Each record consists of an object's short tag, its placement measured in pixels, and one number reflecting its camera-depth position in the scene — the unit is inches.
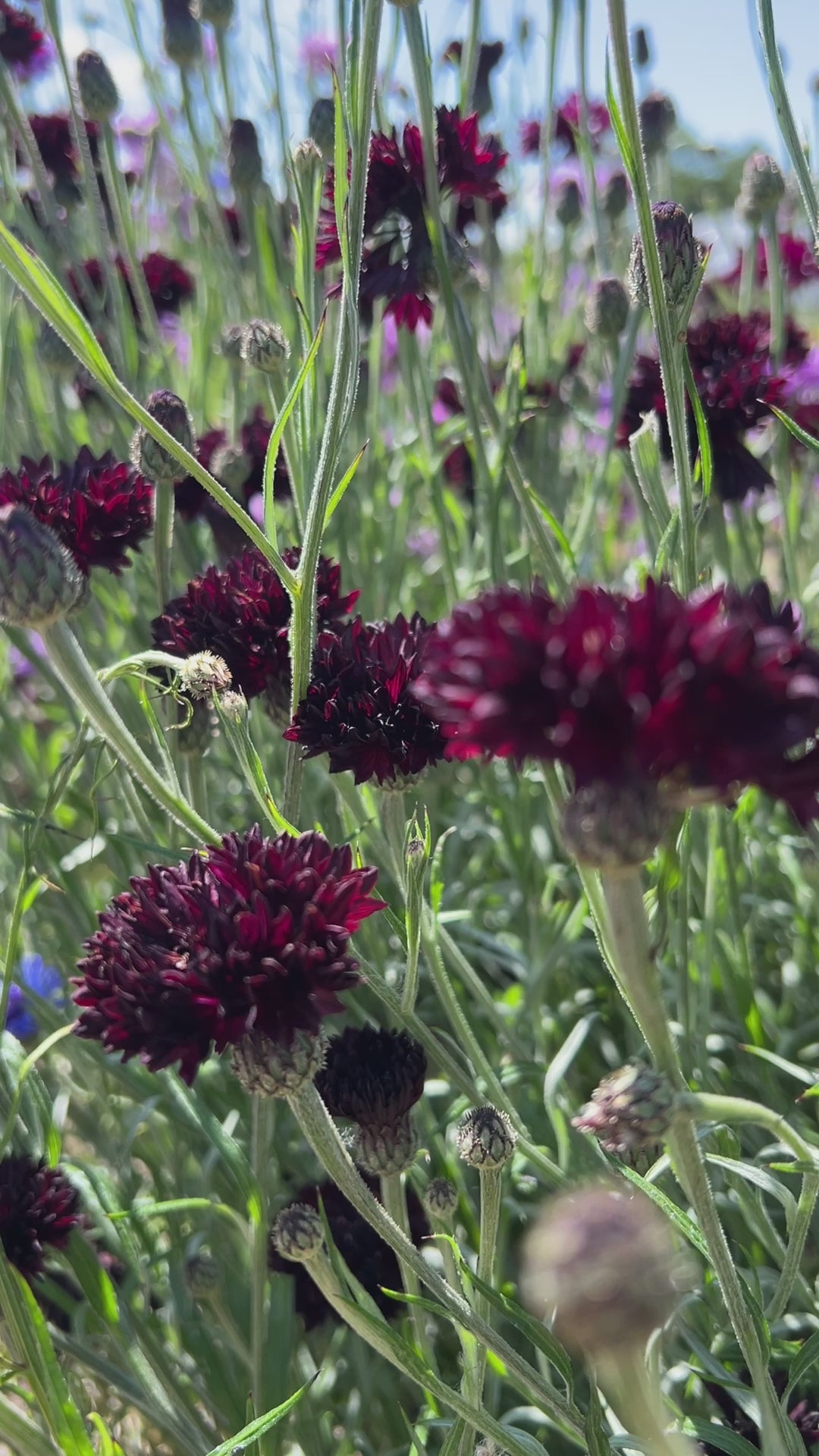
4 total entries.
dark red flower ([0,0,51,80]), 29.8
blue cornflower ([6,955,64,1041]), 26.0
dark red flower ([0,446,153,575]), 20.7
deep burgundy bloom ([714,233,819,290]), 33.8
